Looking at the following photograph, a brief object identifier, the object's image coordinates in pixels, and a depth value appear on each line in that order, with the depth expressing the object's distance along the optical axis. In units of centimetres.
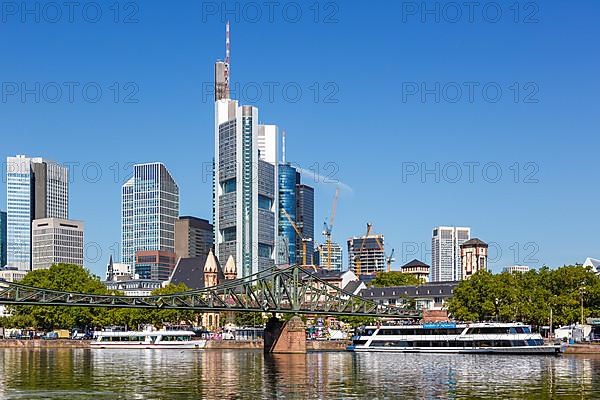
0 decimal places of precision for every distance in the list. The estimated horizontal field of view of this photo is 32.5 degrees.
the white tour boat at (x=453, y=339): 13550
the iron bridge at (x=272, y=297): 13625
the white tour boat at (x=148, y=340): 18012
